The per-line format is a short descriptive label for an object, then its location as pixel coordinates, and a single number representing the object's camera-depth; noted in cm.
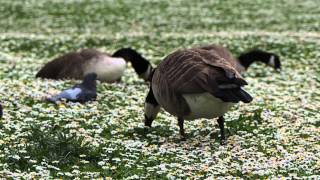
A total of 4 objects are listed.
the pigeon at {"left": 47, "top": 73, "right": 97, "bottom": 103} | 1555
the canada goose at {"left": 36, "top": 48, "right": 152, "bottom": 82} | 1875
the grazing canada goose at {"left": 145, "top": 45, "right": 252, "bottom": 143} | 1034
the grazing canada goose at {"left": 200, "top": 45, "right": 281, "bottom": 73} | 2098
